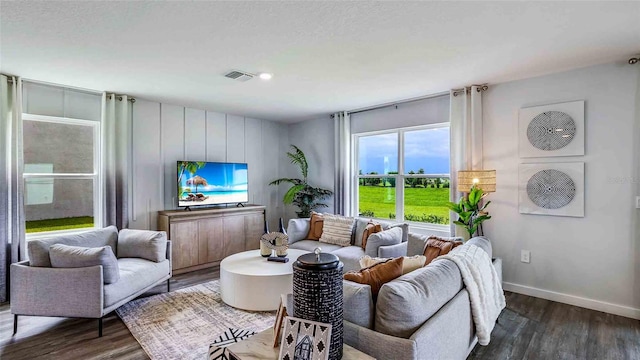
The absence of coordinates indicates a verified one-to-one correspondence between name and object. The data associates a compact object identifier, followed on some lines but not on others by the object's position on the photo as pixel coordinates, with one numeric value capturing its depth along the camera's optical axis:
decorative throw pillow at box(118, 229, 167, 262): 3.46
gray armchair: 2.63
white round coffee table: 3.05
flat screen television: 4.80
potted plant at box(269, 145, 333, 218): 5.59
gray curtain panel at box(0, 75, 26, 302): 3.38
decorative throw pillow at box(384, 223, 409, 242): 3.94
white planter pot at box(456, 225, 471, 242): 3.58
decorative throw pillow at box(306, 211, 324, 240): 4.55
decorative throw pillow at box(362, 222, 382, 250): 3.91
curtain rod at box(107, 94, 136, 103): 4.18
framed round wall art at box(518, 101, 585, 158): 3.26
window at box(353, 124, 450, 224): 4.43
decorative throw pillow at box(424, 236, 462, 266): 2.61
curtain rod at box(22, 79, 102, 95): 3.64
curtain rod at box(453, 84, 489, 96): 3.83
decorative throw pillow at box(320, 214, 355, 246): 4.20
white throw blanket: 2.08
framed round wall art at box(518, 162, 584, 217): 3.28
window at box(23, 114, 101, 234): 3.79
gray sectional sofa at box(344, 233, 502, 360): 1.48
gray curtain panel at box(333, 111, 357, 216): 5.26
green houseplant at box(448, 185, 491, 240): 3.46
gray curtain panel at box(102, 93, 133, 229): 4.17
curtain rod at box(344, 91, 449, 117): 4.26
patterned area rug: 2.46
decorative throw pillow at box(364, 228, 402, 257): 3.56
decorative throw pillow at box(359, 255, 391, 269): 2.02
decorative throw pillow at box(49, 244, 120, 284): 2.66
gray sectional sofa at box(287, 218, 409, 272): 3.55
